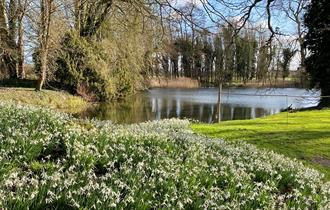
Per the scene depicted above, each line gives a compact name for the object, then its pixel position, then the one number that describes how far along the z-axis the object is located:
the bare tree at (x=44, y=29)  23.17
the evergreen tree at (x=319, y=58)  27.40
